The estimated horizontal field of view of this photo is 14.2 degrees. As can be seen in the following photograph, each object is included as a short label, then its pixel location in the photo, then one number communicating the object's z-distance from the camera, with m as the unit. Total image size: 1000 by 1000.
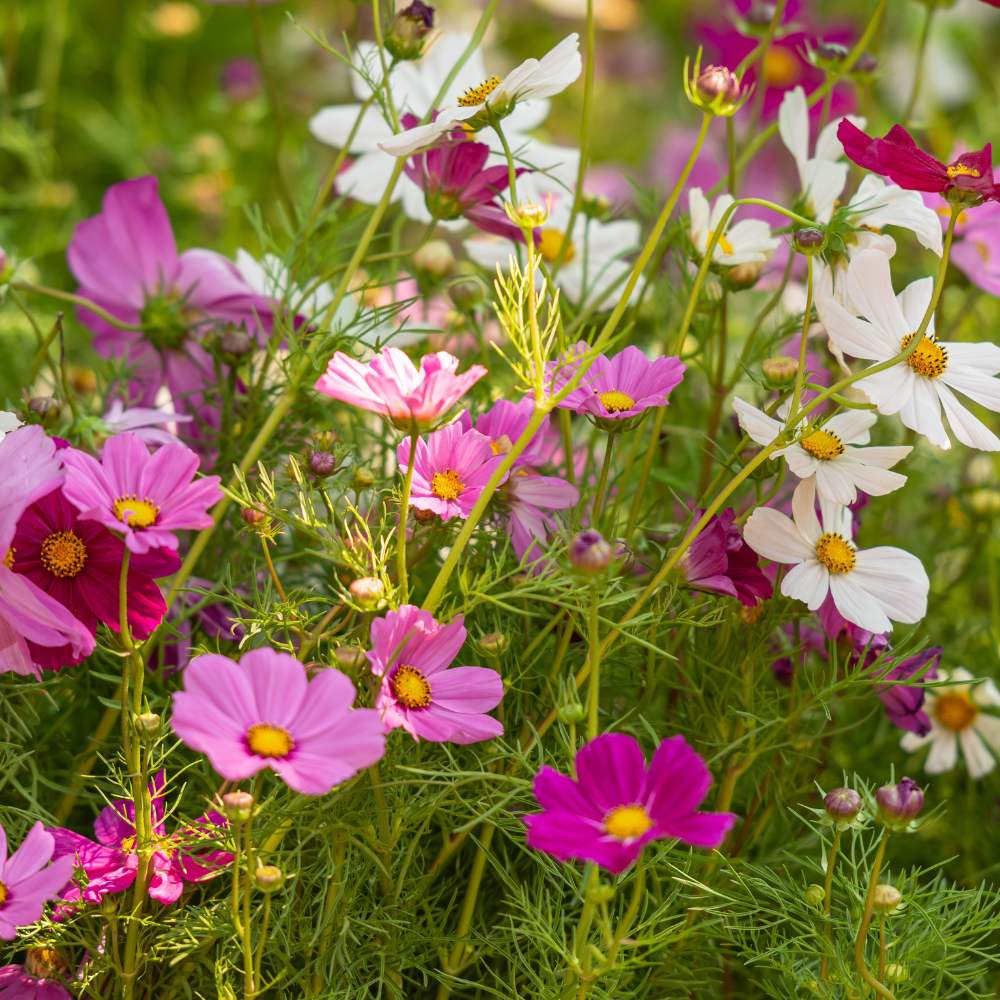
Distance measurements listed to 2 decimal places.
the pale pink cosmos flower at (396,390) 1.46
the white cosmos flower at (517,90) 1.51
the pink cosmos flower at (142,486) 1.46
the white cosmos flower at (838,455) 1.51
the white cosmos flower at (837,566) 1.52
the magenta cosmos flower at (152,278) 1.74
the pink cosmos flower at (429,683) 1.46
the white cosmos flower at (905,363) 1.50
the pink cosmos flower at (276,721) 1.40
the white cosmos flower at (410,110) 1.71
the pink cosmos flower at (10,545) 1.47
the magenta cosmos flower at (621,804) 1.40
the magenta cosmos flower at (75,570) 1.50
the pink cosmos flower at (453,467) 1.51
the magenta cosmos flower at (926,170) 1.48
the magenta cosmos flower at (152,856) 1.51
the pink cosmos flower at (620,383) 1.51
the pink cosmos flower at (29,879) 1.44
